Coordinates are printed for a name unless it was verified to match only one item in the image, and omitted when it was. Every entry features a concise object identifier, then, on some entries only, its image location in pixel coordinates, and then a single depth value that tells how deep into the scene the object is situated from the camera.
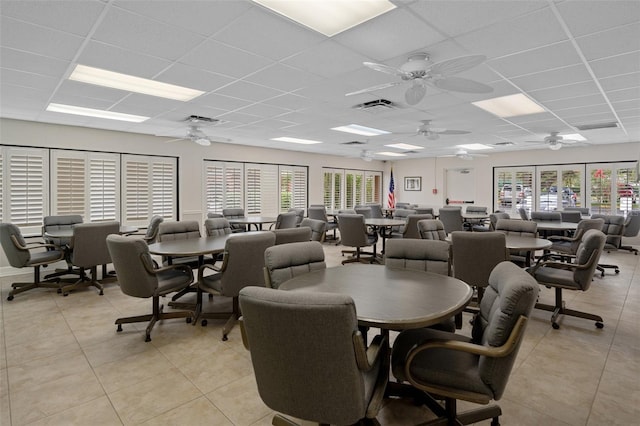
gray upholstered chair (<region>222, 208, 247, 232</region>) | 7.18
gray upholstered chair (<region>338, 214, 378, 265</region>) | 5.75
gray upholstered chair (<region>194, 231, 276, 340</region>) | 3.05
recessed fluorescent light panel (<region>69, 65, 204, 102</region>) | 3.54
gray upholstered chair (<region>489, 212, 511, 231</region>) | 6.23
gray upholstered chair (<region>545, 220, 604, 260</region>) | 5.04
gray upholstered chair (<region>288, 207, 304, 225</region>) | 6.91
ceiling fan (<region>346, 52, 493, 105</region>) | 2.64
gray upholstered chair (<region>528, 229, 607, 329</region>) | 3.19
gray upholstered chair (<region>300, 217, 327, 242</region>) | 4.45
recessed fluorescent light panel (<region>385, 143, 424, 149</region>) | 8.52
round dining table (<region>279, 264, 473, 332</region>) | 1.57
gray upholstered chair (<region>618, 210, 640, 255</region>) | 7.16
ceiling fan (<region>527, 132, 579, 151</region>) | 6.80
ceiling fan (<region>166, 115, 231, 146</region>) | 5.56
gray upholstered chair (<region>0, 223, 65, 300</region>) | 4.25
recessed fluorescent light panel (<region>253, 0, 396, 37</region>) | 2.24
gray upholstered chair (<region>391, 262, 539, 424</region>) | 1.47
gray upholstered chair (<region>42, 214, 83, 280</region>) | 4.83
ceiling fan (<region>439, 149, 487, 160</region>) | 8.54
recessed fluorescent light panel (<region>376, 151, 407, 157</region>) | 10.05
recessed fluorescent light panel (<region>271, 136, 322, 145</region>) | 7.64
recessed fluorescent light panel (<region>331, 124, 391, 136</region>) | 6.40
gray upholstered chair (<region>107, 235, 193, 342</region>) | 2.93
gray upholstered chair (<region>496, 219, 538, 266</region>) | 4.23
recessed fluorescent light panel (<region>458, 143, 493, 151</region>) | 8.59
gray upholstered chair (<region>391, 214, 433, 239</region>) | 6.17
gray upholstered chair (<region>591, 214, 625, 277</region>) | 6.27
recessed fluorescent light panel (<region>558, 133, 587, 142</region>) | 6.99
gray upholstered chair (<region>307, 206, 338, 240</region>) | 8.00
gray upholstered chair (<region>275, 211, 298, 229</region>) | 6.40
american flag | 12.38
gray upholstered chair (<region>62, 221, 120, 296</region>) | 4.22
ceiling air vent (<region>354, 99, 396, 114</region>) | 4.54
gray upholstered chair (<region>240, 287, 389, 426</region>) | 1.24
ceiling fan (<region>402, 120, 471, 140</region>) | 5.50
